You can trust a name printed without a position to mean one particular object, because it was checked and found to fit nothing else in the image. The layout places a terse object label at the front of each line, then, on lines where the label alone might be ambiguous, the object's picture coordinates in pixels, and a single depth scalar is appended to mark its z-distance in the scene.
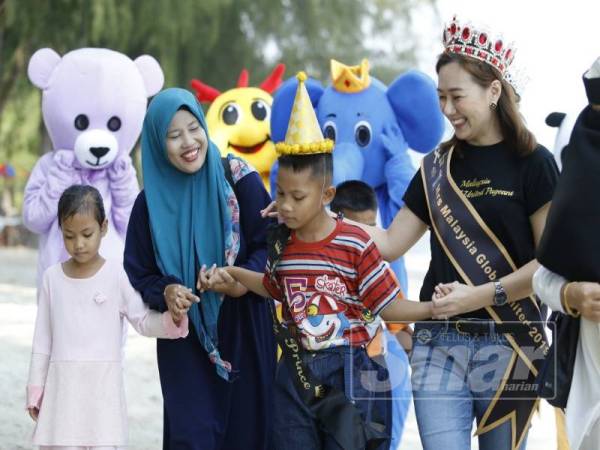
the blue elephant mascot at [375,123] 12.69
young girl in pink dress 8.20
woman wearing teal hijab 8.30
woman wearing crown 7.21
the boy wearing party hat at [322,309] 7.25
